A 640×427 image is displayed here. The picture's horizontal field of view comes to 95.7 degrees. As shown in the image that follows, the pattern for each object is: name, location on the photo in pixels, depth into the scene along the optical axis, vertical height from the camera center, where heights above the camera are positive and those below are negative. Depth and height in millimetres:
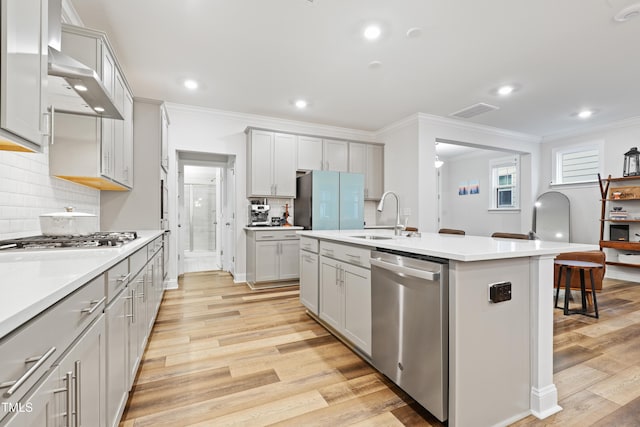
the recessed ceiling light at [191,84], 3689 +1687
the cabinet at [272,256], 4340 -640
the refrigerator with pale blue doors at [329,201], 4656 +227
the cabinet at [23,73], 1043 +554
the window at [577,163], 5488 +1036
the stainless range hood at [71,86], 1482 +759
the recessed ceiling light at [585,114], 4703 +1688
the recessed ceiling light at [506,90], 3813 +1683
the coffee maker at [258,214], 4723 -1
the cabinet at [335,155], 5207 +1086
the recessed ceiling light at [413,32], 2635 +1687
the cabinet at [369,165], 5496 +956
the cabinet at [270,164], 4648 +828
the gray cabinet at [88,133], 2068 +630
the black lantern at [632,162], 4805 +898
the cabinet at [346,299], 2125 -698
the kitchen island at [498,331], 1414 -609
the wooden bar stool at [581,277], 3121 -679
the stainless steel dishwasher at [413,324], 1450 -623
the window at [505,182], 6887 +808
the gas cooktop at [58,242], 1469 -158
